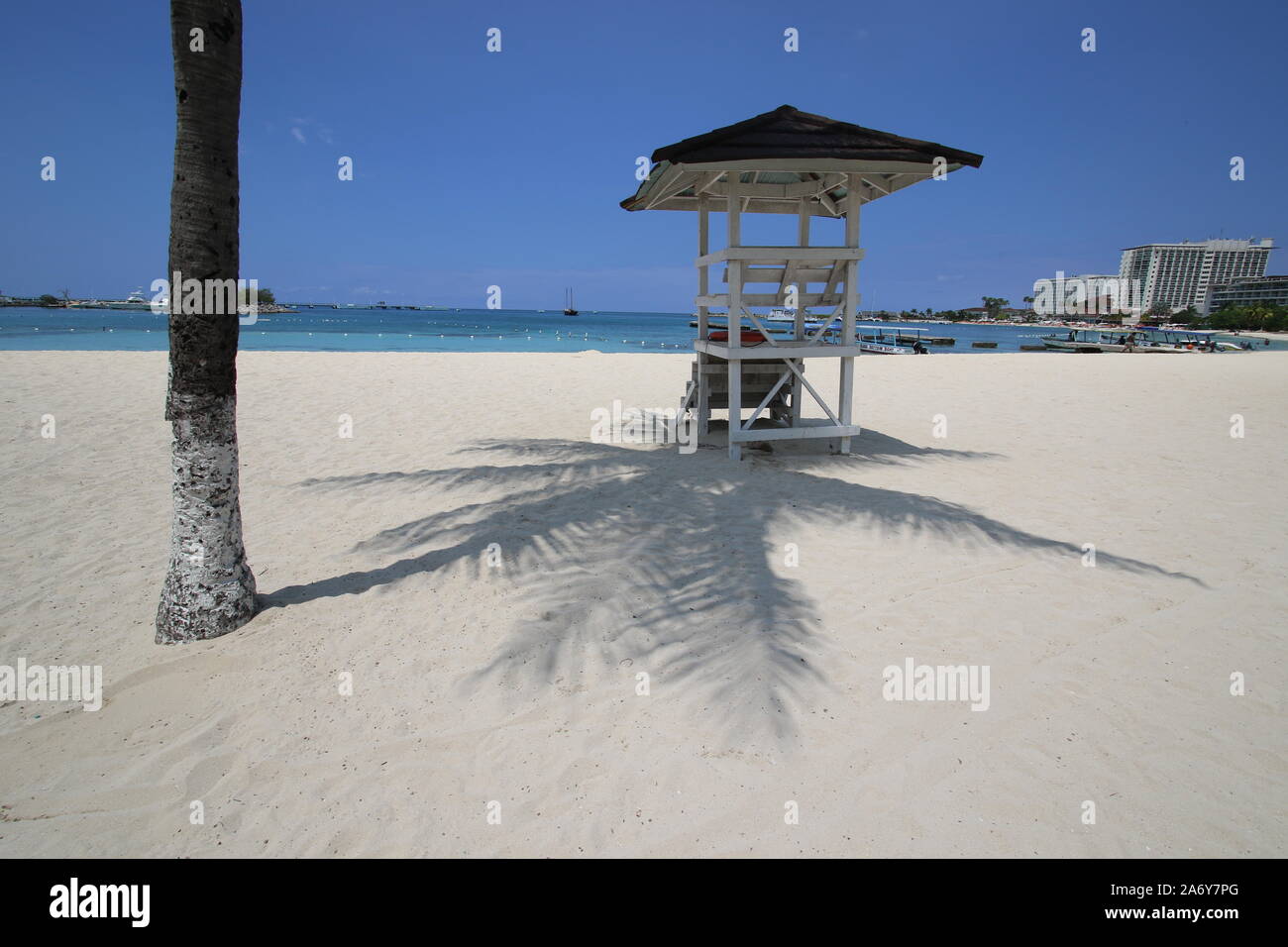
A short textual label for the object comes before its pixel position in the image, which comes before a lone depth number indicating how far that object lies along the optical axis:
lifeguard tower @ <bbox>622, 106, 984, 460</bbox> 6.95
